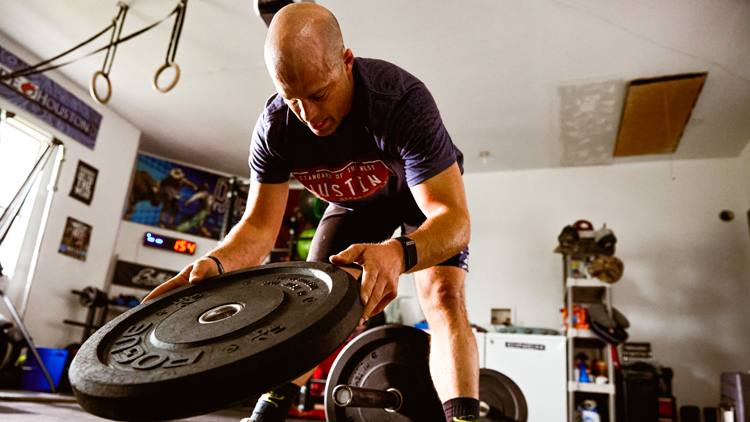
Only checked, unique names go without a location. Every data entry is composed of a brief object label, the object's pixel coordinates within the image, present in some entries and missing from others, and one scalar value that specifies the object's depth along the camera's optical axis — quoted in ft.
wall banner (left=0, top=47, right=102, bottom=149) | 13.43
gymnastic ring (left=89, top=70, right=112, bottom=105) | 10.42
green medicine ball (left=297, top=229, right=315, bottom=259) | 17.11
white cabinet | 12.51
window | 13.80
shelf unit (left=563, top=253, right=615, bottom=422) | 12.55
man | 3.45
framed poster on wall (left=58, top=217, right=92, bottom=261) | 15.37
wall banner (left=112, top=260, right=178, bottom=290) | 18.26
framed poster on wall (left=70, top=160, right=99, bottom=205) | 15.70
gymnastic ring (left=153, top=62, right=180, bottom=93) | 10.17
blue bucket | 12.49
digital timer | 19.11
